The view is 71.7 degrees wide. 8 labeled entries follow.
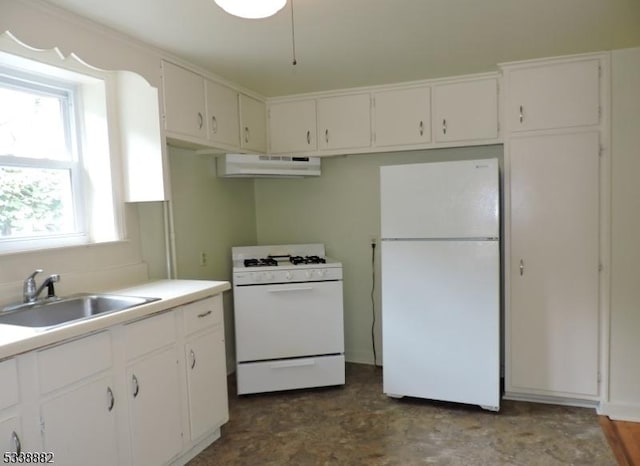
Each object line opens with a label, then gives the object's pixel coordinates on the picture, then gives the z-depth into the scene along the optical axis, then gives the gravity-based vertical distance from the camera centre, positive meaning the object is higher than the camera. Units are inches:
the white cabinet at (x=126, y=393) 62.0 -29.5
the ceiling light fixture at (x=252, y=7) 60.9 +28.9
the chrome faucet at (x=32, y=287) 80.8 -12.1
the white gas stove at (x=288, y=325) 125.6 -32.5
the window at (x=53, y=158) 86.9 +13.4
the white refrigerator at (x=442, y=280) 112.0 -19.0
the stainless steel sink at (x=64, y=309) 77.4 -16.6
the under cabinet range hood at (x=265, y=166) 127.7 +14.2
